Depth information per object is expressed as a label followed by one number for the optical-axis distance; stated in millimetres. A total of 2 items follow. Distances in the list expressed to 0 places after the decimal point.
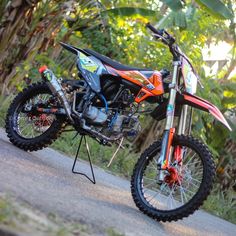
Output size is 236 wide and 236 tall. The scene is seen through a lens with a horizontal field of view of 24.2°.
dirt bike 4801
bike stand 5529
